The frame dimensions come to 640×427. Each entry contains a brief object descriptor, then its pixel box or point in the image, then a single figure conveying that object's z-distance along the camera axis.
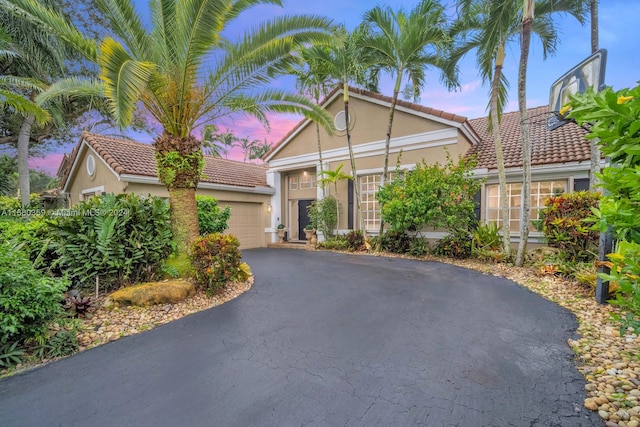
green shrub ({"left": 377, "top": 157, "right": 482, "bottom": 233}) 9.13
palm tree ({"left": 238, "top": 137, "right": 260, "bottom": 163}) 38.42
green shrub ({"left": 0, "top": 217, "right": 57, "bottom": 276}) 4.93
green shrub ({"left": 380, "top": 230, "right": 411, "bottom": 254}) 10.66
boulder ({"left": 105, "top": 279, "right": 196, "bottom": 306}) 4.85
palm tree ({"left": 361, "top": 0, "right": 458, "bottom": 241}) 9.11
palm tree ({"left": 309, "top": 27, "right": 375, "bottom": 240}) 10.22
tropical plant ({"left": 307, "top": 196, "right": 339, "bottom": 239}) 13.27
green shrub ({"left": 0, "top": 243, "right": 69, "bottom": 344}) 3.21
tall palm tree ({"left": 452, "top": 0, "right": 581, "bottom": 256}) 7.54
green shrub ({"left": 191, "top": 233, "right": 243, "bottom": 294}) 5.54
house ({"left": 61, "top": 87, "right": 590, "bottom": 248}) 10.04
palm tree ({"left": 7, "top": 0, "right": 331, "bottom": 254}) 5.13
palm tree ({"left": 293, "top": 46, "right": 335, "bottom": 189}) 11.27
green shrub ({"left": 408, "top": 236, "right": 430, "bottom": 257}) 9.96
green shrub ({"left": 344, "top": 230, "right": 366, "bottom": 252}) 11.98
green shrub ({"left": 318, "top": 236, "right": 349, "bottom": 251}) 12.31
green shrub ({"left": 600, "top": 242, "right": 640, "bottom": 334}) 1.83
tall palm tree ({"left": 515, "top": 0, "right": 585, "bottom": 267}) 7.06
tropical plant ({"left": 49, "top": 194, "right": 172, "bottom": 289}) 5.06
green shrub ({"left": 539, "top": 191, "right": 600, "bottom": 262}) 6.36
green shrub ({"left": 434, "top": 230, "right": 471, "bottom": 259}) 9.24
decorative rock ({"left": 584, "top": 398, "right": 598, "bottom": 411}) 2.39
